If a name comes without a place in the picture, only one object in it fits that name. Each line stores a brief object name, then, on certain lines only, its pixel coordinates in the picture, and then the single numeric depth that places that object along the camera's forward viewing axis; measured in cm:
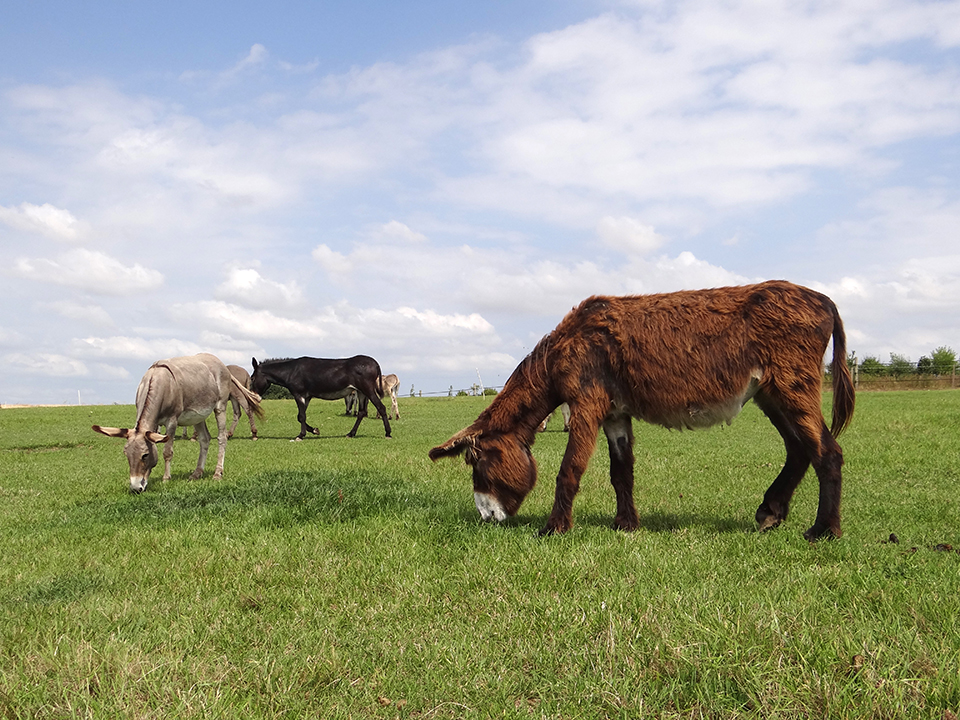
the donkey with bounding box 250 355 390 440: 2372
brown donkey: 637
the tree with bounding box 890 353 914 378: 5059
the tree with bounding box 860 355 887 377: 5081
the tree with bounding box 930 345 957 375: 5062
